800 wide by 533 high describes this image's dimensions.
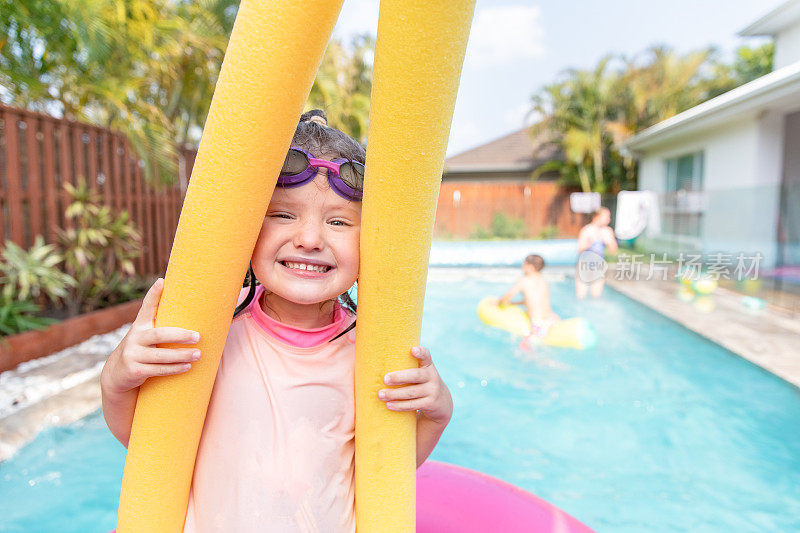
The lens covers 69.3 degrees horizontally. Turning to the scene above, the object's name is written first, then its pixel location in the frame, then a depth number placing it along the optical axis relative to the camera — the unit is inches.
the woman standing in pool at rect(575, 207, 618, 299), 389.4
